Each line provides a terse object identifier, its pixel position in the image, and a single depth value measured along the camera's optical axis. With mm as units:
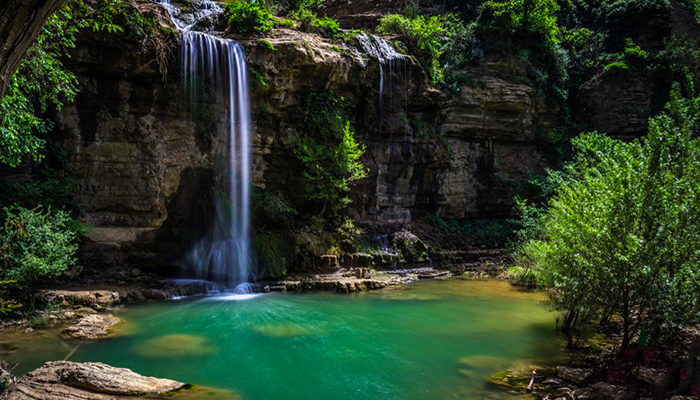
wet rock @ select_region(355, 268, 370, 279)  16984
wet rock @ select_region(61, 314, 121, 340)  9117
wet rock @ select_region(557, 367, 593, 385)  6961
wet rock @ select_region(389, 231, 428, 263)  20906
